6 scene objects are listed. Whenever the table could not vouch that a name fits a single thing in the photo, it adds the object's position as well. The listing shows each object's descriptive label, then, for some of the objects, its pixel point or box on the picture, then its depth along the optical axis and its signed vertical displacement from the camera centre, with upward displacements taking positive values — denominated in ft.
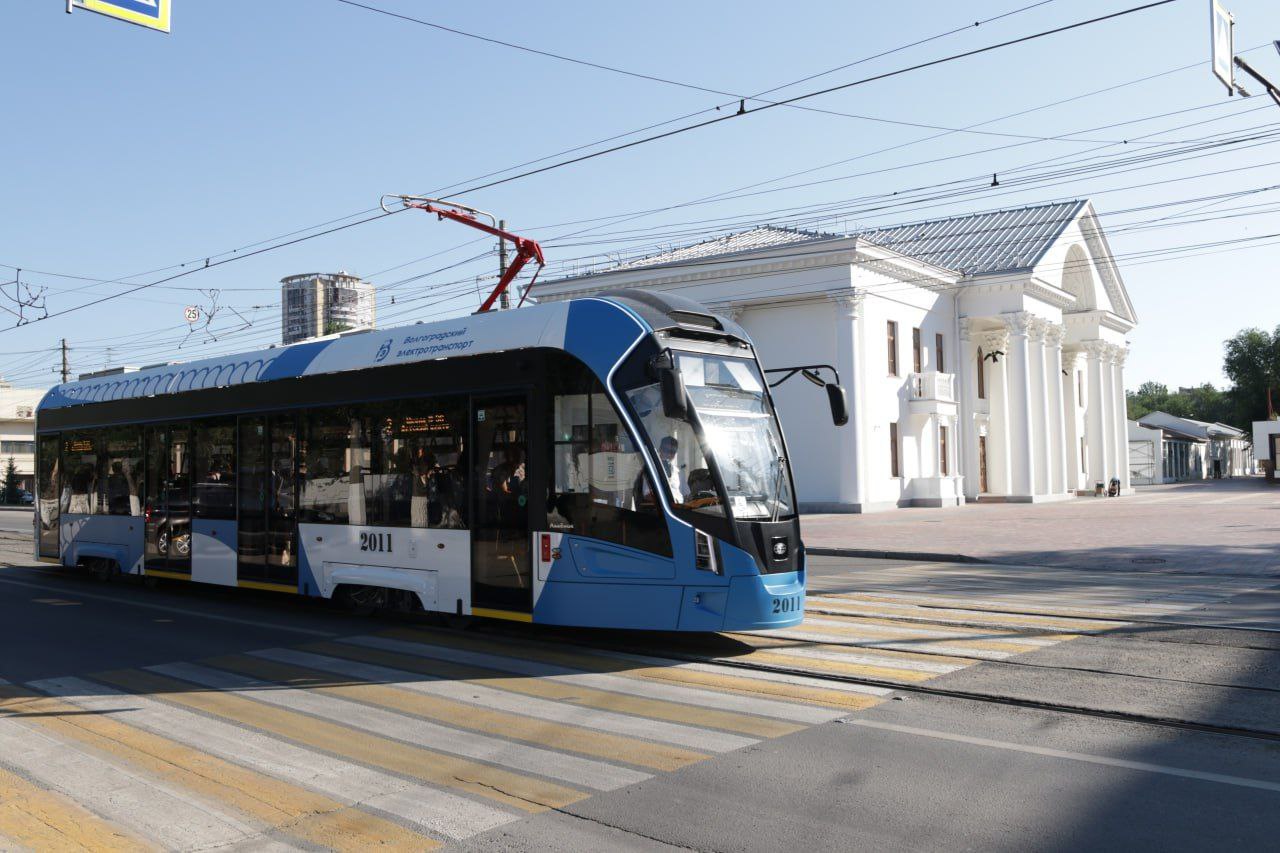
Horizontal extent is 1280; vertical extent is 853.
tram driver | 30.12 +0.22
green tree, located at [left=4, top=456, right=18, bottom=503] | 241.35 +1.51
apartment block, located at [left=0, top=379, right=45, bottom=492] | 260.62 +15.74
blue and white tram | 30.25 +0.36
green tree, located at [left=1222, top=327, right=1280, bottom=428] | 342.23 +31.92
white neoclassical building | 127.03 +18.67
